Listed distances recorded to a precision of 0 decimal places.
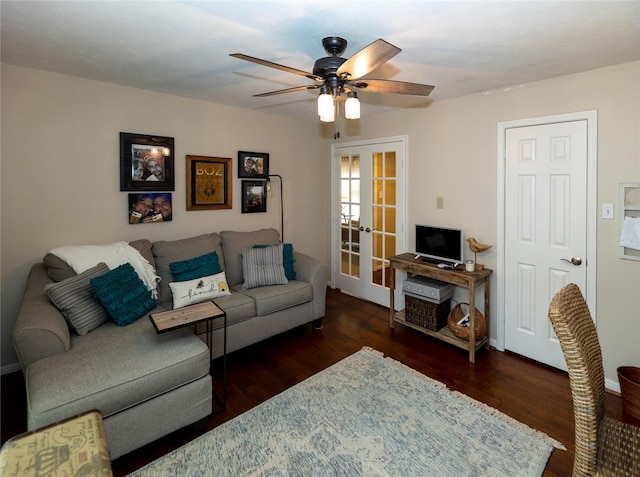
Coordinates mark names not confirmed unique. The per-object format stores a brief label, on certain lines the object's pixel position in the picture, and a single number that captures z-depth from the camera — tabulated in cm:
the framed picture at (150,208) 317
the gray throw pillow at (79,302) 221
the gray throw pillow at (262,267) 332
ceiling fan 166
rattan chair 120
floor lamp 437
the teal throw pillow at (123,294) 236
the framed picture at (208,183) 353
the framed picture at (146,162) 308
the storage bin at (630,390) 212
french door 402
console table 291
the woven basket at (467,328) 301
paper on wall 233
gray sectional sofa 168
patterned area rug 180
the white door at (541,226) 263
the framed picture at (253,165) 391
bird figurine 307
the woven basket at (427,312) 325
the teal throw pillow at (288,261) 357
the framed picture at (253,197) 399
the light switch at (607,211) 246
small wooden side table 202
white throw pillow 279
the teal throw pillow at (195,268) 299
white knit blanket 256
